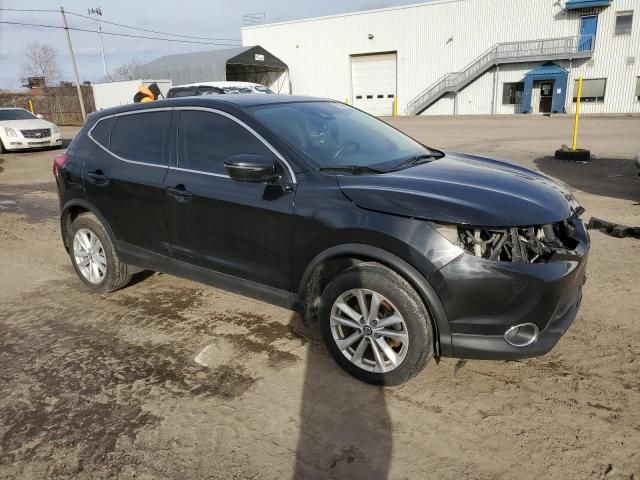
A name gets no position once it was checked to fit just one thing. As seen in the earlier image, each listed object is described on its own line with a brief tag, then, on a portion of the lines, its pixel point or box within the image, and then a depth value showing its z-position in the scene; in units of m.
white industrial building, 32.56
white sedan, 16.22
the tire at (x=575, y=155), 10.90
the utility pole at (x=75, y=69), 30.25
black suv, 2.65
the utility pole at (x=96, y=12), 59.94
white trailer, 26.52
